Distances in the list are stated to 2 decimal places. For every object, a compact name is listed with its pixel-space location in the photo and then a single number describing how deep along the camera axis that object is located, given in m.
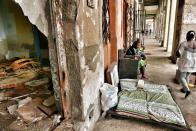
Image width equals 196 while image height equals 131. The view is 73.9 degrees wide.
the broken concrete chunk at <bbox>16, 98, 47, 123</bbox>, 1.90
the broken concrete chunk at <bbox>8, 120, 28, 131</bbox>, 1.77
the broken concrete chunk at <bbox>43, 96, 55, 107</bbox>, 2.19
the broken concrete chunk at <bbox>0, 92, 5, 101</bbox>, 2.60
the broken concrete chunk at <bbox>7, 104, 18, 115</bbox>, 2.16
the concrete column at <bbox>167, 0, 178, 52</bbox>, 7.77
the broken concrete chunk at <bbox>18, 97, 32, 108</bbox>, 2.27
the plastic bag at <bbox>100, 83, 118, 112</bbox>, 2.43
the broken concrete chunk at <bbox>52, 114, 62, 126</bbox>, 1.81
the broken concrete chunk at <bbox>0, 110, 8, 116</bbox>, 2.16
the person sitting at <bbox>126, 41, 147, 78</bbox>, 4.24
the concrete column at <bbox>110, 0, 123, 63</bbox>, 3.40
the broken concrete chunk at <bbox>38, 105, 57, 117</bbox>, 1.99
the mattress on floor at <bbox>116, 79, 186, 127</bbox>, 2.18
